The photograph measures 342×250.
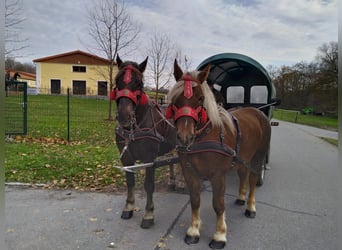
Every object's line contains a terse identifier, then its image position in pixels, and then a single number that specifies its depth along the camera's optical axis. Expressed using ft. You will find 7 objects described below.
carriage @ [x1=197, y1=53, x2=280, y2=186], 18.50
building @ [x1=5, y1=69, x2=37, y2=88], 134.72
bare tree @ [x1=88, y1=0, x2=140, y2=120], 45.56
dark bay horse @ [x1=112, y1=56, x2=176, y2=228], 9.53
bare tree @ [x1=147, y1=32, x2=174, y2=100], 52.90
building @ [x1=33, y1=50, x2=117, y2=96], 125.08
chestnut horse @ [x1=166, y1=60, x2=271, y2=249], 8.24
